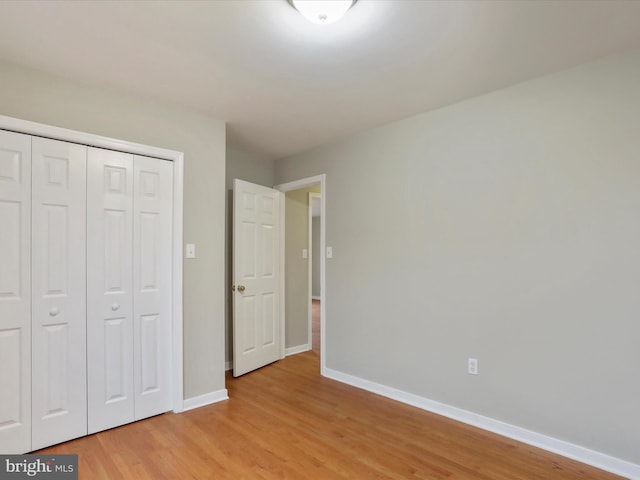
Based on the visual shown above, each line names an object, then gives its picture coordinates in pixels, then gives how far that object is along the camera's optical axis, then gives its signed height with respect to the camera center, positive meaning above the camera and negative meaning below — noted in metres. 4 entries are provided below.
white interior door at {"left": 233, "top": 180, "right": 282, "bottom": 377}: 3.64 -0.32
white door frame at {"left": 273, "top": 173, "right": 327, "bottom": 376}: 3.69 -0.03
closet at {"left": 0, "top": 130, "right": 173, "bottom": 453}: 2.14 -0.28
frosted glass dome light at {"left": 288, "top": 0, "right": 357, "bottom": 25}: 1.58 +1.10
